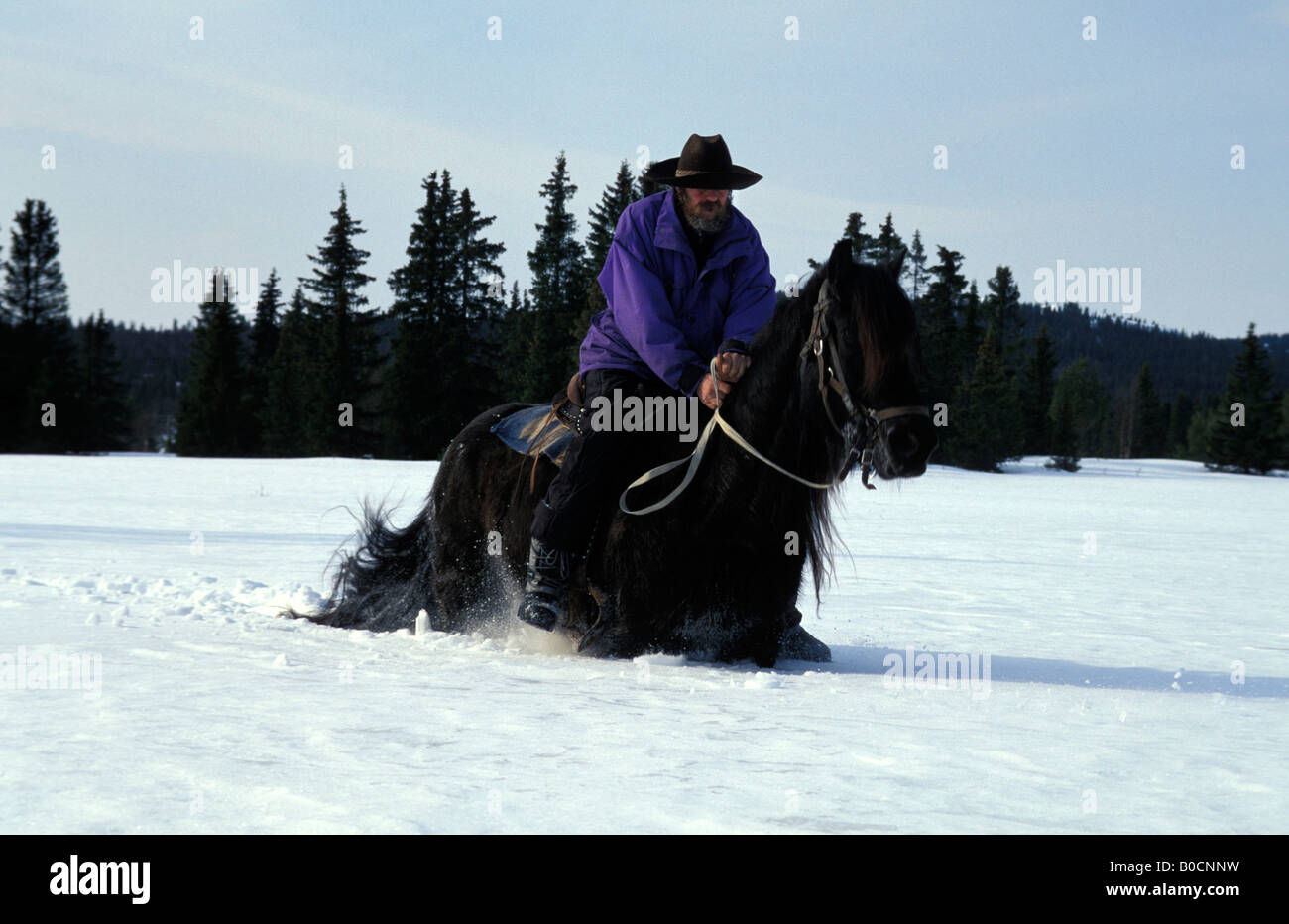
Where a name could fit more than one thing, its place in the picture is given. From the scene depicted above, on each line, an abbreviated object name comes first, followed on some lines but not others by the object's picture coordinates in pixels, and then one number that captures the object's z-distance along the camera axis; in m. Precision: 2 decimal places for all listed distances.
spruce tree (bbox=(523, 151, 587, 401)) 42.44
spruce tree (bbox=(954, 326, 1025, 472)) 49.84
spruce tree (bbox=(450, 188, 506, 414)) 45.59
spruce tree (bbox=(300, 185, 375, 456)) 46.06
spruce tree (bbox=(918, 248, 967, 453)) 51.81
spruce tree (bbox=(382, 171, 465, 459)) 43.66
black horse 4.20
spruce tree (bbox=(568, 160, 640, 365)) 44.94
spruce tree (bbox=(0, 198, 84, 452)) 49.69
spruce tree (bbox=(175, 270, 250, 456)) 55.75
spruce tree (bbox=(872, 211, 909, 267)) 49.24
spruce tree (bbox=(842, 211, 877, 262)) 44.57
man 4.87
